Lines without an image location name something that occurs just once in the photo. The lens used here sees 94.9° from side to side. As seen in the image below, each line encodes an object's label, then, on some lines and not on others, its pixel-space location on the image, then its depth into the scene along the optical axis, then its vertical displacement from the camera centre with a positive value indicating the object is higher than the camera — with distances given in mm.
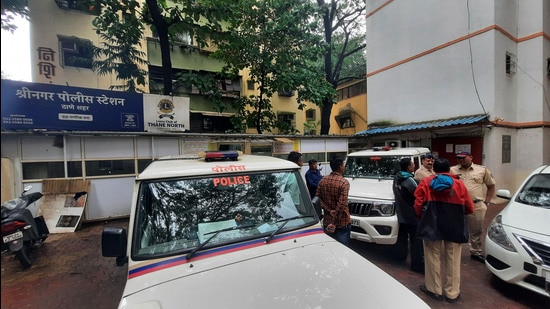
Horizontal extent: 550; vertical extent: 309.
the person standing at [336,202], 3506 -822
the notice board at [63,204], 6828 -1468
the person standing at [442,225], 3035 -1007
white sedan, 2875 -1242
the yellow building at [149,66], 10242 +3905
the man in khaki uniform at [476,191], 4152 -830
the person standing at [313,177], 5449 -689
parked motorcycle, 4094 -1543
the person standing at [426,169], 4359 -465
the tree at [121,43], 7434 +3821
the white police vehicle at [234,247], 1566 -779
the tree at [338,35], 14398 +6821
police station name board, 6591 +1182
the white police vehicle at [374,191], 4168 -880
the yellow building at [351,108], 15953 +2392
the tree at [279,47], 10273 +4142
